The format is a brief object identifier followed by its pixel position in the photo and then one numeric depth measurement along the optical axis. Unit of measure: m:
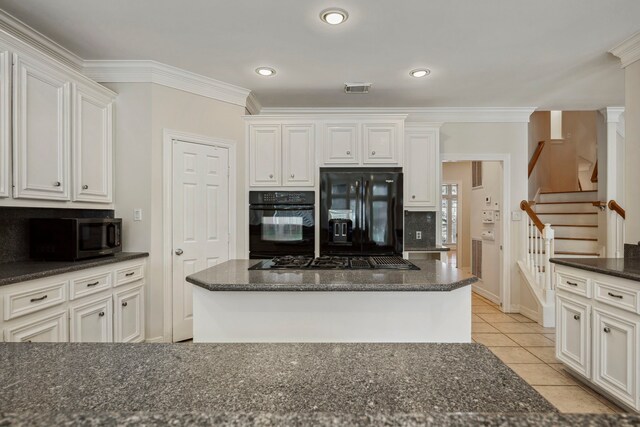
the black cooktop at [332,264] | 2.13
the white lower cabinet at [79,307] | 1.83
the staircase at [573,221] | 4.48
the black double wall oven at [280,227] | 3.63
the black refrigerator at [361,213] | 3.55
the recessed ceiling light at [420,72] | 3.12
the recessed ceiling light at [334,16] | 2.21
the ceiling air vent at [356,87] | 3.43
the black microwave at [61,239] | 2.38
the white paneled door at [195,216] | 3.20
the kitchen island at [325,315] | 1.82
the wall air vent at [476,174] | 5.30
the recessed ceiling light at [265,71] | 3.10
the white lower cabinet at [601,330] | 1.89
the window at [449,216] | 9.16
